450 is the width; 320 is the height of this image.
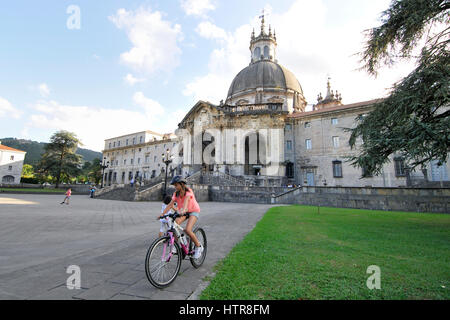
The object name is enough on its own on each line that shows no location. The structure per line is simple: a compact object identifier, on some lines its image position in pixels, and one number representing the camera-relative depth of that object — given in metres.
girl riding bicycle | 3.49
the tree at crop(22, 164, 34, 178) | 63.48
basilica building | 27.98
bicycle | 2.81
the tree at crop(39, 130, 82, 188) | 40.84
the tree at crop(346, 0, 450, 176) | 6.48
